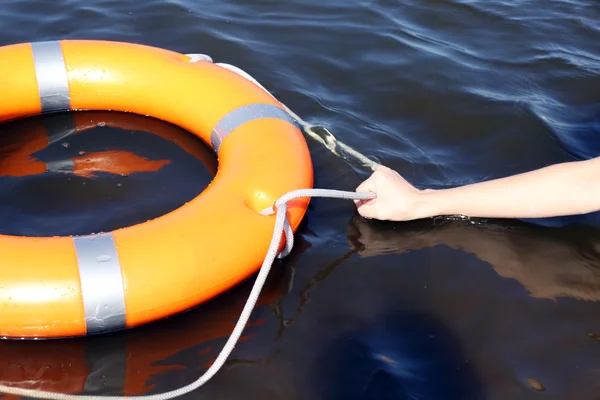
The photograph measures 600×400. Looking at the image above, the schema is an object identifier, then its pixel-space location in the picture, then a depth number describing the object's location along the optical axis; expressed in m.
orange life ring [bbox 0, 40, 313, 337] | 2.10
